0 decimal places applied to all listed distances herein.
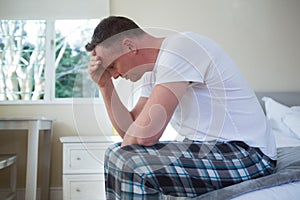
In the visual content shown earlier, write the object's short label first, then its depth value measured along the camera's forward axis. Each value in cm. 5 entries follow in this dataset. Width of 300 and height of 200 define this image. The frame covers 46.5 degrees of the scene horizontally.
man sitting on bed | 88
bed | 90
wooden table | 212
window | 292
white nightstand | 235
